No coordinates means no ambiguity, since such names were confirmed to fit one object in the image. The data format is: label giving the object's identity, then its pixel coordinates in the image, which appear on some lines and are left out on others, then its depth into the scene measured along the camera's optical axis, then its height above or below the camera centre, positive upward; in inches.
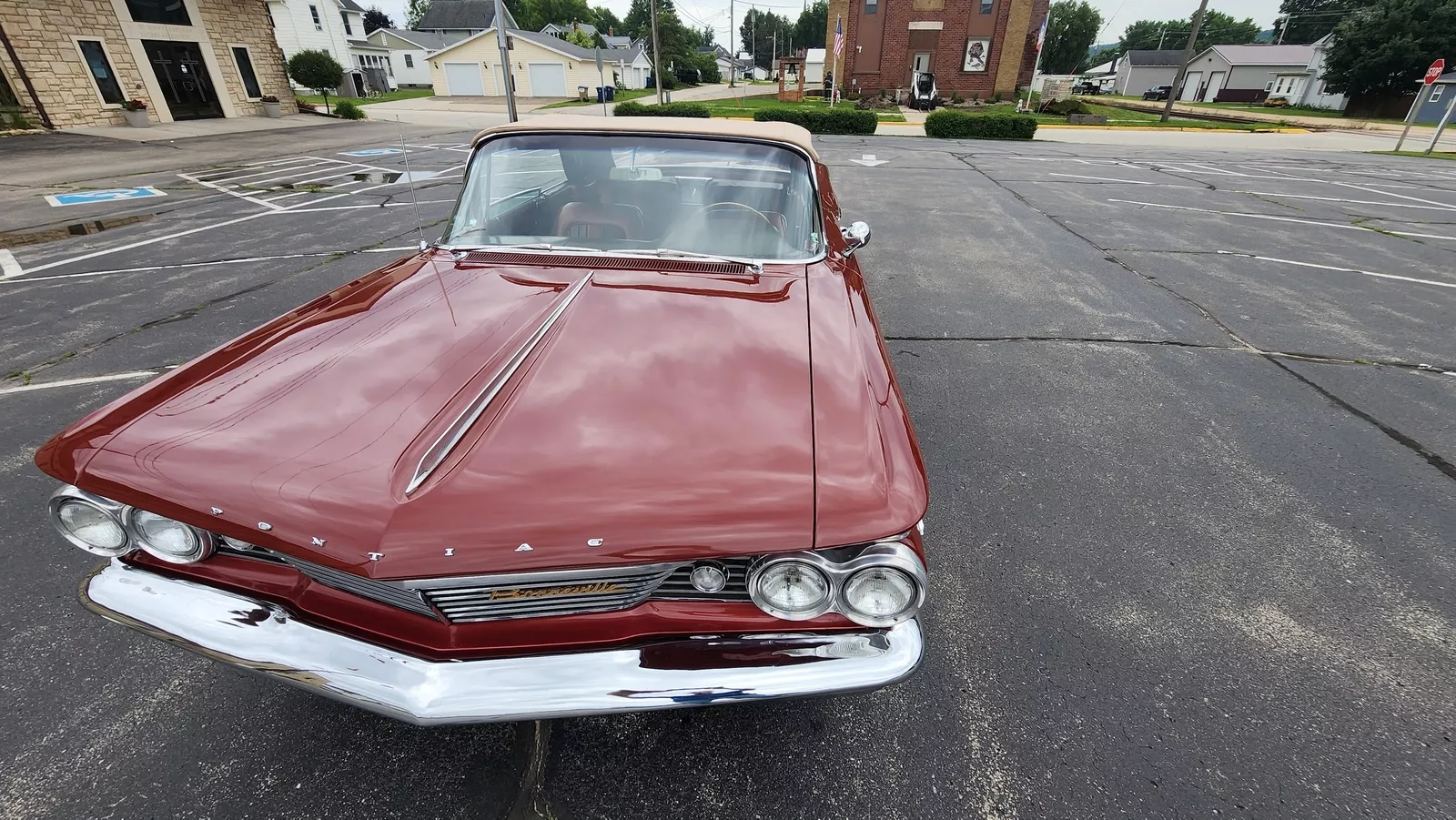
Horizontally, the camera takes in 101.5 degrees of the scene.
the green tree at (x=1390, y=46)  1302.9 +71.2
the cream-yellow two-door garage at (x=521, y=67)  1654.8 +66.0
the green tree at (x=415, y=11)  3095.5 +389.3
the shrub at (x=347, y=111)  943.0 -21.4
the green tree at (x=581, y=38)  2437.3 +197.0
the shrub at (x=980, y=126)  801.6 -47.3
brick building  1341.0 +92.0
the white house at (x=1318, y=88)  1810.3 -18.1
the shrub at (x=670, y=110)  906.7 -26.3
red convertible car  53.0 -33.8
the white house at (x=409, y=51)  2057.1 +135.6
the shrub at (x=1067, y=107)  1179.3 -39.0
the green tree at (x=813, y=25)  3663.9 +347.3
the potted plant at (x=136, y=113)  742.5 -15.4
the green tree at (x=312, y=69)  1177.4 +47.1
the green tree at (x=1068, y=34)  2610.7 +201.9
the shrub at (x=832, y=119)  816.3 -37.1
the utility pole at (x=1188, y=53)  1013.8 +46.5
